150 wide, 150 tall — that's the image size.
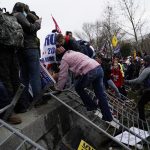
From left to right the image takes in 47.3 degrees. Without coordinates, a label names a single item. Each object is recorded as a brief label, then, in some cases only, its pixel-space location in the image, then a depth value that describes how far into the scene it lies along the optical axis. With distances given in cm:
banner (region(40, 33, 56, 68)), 320
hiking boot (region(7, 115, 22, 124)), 231
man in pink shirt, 305
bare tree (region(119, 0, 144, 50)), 1827
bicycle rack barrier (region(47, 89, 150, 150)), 319
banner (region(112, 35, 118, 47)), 1005
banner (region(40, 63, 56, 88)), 308
